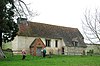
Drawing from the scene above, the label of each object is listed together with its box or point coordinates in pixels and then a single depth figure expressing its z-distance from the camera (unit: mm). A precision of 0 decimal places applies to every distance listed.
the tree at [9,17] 22263
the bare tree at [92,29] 14861
